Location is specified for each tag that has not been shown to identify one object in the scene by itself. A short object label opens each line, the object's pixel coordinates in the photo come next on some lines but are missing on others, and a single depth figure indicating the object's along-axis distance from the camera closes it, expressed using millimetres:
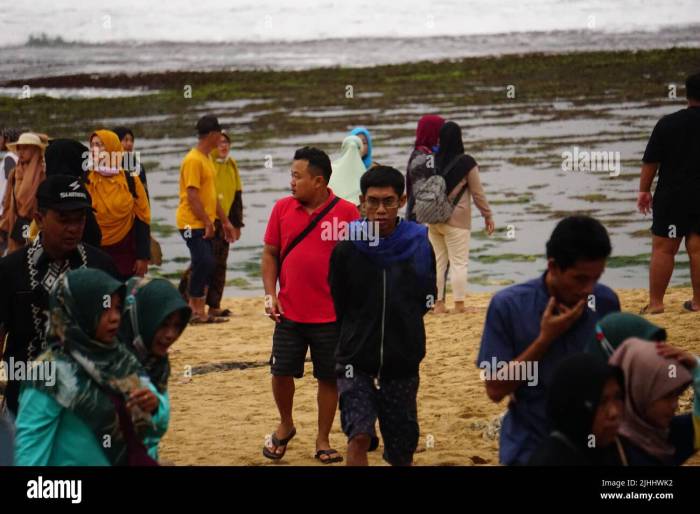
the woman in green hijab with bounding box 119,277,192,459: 4781
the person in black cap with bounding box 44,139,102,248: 7645
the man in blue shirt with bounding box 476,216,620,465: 4520
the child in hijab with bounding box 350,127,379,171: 10672
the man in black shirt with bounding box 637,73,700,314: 9656
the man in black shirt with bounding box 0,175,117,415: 5430
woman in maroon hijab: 11117
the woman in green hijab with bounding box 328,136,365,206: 10438
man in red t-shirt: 7152
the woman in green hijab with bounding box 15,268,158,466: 4484
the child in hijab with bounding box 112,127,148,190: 9664
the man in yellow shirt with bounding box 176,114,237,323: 11086
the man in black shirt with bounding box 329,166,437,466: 6109
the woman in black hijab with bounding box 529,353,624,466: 4090
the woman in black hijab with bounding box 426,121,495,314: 11094
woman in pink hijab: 4422
